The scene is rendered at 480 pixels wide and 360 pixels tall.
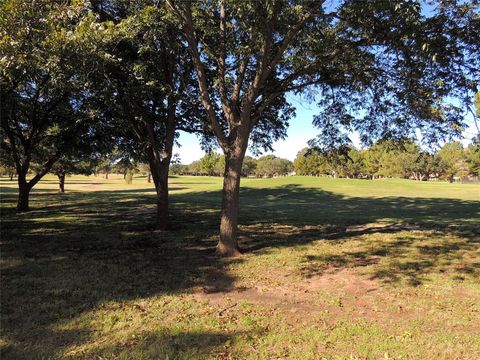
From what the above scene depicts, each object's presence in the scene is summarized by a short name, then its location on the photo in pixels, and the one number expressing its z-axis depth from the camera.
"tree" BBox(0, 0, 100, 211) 6.33
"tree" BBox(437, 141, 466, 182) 74.46
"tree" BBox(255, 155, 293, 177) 111.25
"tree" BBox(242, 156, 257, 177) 110.59
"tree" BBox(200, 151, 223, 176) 69.61
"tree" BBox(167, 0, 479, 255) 6.76
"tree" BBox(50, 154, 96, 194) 27.54
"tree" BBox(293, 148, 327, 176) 81.39
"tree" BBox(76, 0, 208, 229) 7.25
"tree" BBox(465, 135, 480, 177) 61.69
